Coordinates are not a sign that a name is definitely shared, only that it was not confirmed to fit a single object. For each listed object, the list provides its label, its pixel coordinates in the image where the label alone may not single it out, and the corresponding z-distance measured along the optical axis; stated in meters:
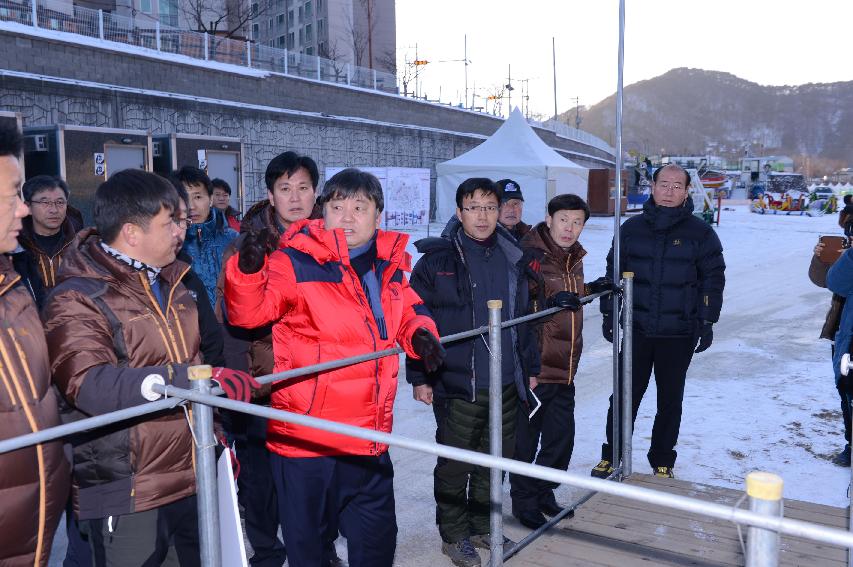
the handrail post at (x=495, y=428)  3.13
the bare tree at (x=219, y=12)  31.89
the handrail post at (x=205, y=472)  1.70
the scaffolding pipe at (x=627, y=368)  4.27
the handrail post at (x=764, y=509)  1.15
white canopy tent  20.36
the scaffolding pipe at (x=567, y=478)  1.10
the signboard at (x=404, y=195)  18.64
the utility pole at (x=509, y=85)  61.97
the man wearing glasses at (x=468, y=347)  3.64
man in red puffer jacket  2.53
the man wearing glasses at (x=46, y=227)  4.38
